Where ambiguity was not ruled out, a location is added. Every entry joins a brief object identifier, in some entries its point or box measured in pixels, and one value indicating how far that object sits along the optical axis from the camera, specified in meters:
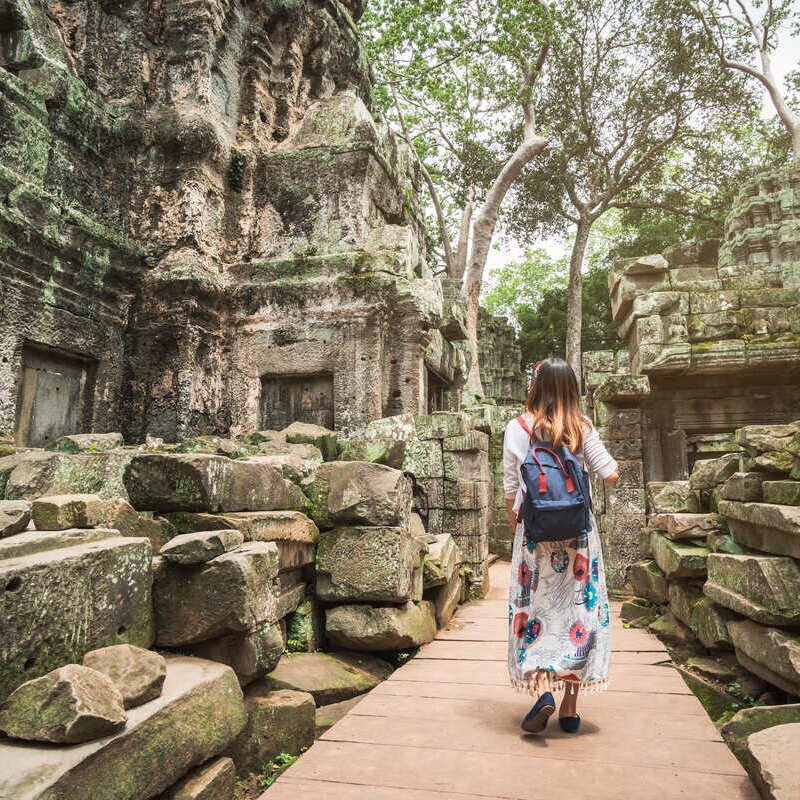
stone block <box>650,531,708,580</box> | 4.55
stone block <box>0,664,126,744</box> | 1.64
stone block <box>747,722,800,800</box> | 1.94
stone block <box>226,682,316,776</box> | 2.47
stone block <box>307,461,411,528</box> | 3.83
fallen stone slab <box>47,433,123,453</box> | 5.82
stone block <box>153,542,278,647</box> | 2.46
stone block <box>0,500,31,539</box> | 2.17
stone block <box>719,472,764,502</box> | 3.81
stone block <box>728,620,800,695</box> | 2.97
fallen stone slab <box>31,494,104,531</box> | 2.33
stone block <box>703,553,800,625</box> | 3.09
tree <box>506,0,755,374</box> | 19.91
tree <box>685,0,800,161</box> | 19.81
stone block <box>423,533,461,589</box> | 4.75
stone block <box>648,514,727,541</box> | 4.79
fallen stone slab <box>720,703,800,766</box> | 2.73
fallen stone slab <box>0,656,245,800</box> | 1.54
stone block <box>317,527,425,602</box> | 3.71
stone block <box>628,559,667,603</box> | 5.56
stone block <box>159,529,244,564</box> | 2.51
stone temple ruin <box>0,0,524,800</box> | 2.01
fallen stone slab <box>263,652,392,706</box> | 3.10
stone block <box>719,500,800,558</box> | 3.16
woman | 2.77
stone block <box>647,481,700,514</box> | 5.58
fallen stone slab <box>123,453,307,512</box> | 2.96
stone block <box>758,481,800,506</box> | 3.29
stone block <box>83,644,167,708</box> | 1.90
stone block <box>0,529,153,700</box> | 1.80
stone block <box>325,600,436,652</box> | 3.72
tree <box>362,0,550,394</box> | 16.42
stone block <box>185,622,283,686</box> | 2.61
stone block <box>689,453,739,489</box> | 5.02
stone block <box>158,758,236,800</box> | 1.96
